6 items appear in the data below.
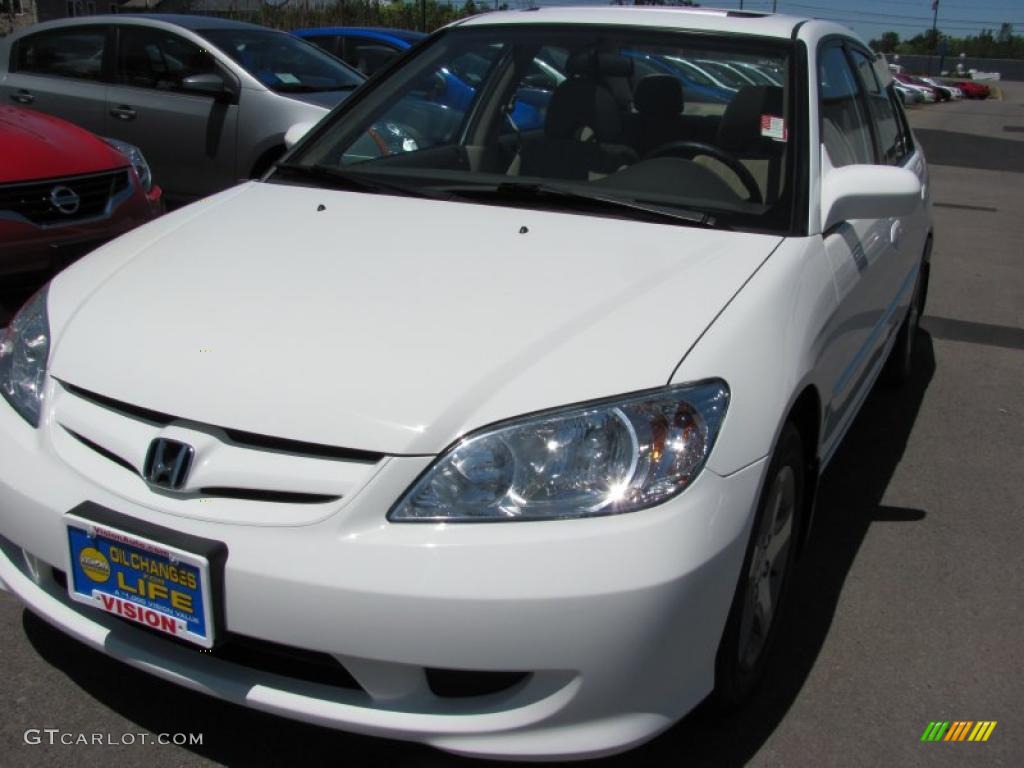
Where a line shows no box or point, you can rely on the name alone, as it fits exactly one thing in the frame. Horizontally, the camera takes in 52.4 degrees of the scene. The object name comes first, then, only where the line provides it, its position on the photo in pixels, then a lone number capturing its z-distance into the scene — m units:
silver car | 7.07
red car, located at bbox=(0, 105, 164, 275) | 4.53
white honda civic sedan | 1.82
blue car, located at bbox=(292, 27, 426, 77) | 11.62
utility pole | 92.76
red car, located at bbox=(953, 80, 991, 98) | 56.59
